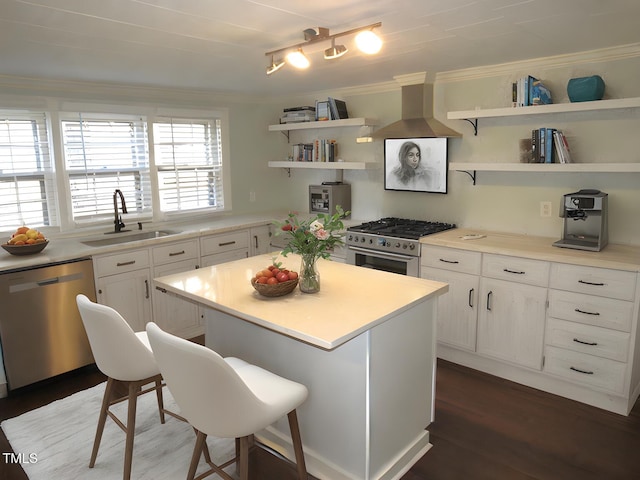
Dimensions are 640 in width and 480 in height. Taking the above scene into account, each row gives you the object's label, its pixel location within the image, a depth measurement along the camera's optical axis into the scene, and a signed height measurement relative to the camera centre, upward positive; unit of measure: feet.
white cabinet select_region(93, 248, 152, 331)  11.55 -2.70
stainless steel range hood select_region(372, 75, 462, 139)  12.16 +1.50
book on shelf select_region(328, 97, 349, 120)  14.66 +2.13
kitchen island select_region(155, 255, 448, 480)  6.73 -2.92
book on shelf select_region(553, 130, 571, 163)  10.46 +0.57
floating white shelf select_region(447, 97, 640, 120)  9.30 +1.42
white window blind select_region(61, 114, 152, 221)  12.79 +0.45
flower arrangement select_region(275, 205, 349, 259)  7.33 -0.93
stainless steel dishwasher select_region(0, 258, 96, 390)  10.11 -3.17
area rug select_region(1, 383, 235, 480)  7.91 -4.92
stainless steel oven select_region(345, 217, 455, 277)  11.96 -1.84
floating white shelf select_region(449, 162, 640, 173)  9.51 +0.13
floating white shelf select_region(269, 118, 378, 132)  13.88 +1.66
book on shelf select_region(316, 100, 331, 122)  14.90 +2.11
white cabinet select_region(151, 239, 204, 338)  12.76 -3.38
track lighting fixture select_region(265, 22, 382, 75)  6.80 +2.06
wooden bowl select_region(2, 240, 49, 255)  10.51 -1.54
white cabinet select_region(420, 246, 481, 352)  11.10 -2.81
